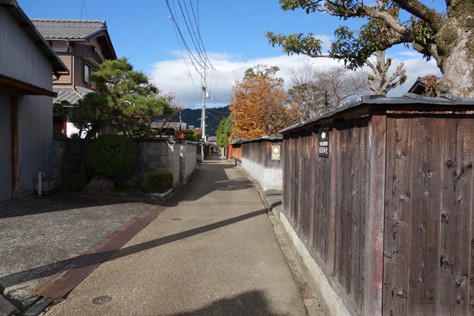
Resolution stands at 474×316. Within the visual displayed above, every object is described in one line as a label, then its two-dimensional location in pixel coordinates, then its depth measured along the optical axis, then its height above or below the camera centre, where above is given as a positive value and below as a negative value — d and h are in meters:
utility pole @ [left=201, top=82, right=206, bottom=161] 45.33 +3.87
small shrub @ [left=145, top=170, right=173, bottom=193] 13.41 -1.23
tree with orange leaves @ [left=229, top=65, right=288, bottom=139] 30.84 +3.21
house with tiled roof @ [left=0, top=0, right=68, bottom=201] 10.99 +1.25
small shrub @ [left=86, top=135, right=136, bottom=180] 12.81 -0.34
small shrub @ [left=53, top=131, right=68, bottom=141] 14.31 +0.34
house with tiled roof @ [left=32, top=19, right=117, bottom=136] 18.77 +4.95
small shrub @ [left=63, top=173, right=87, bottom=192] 13.13 -1.22
